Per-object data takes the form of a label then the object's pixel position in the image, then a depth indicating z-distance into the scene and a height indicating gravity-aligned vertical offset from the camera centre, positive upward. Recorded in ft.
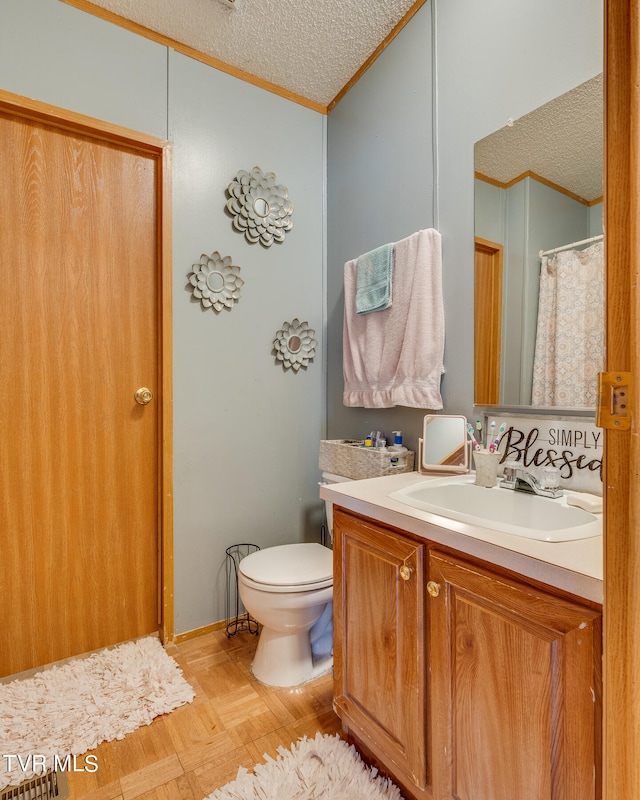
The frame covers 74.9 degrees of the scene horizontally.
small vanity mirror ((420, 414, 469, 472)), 4.64 -0.56
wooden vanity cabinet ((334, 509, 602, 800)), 2.21 -1.82
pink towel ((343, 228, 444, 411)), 4.97 +0.74
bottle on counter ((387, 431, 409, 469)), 5.17 -0.76
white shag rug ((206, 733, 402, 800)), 3.54 -3.37
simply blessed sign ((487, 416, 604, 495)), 3.60 -0.49
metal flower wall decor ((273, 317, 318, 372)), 6.62 +0.83
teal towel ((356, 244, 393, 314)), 5.38 +1.54
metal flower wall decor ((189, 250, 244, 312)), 5.88 +1.65
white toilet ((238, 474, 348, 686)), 4.77 -2.45
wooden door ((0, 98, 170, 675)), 4.98 +0.06
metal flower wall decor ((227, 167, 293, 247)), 6.13 +2.86
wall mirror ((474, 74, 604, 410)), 3.72 +1.70
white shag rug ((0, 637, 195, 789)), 4.07 -3.36
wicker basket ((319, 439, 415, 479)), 5.17 -0.85
